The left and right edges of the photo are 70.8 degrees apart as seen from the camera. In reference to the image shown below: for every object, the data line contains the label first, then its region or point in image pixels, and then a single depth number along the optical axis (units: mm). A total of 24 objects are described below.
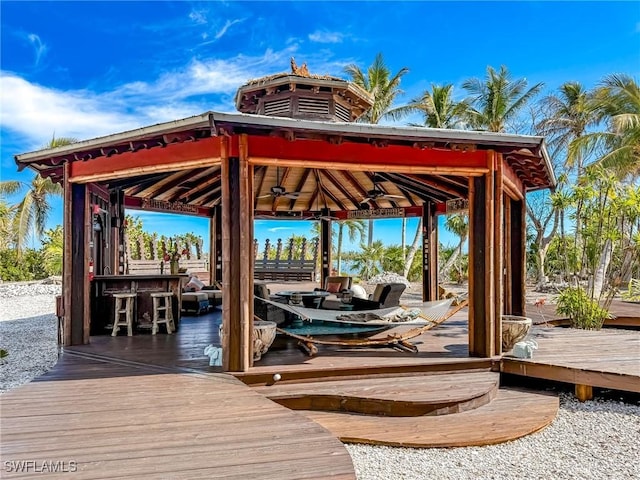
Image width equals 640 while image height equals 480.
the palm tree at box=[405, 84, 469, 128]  22047
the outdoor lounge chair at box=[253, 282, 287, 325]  6609
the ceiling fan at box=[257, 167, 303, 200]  8594
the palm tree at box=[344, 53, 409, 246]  21812
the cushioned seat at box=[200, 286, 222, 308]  10227
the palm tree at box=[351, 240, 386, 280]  20438
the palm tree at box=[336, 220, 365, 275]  22047
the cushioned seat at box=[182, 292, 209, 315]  9164
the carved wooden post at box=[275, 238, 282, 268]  18191
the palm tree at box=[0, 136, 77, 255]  20281
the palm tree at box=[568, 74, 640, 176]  12609
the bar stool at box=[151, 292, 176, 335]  6957
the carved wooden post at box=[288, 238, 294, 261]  17922
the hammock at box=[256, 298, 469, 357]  5520
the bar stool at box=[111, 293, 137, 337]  6734
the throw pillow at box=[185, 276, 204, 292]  10264
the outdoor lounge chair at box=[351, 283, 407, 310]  6996
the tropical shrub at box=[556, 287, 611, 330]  8055
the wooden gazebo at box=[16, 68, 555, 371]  4672
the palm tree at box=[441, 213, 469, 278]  19781
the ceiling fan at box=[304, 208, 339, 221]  12172
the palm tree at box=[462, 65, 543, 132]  21156
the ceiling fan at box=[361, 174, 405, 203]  9109
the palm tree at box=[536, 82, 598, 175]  20742
